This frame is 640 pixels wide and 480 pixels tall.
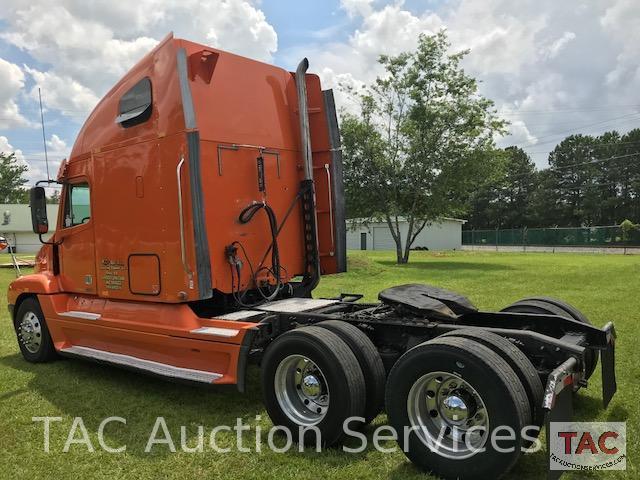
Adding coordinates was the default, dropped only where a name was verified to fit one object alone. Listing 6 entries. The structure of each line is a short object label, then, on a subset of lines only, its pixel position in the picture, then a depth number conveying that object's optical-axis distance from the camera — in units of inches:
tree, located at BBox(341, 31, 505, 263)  1127.0
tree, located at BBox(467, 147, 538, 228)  3480.3
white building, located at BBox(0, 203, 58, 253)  2055.9
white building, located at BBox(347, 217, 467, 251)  2193.9
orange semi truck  146.9
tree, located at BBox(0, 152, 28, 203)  2896.2
